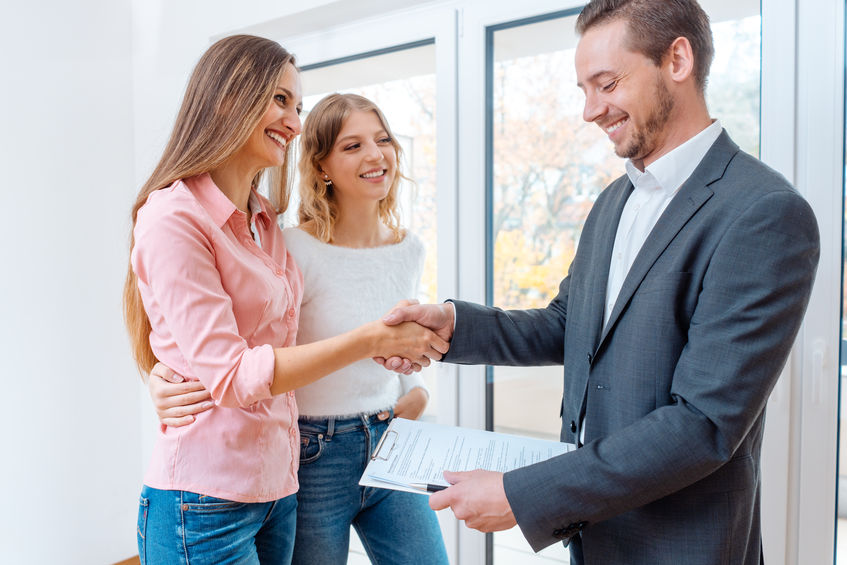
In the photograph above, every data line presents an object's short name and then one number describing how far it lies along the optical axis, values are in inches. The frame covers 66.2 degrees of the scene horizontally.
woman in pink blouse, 44.9
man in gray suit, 37.9
